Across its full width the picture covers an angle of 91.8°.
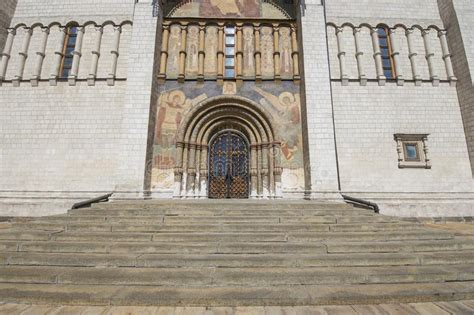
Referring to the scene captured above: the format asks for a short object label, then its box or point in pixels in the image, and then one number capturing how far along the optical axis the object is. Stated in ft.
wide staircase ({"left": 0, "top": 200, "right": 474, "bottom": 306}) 10.22
